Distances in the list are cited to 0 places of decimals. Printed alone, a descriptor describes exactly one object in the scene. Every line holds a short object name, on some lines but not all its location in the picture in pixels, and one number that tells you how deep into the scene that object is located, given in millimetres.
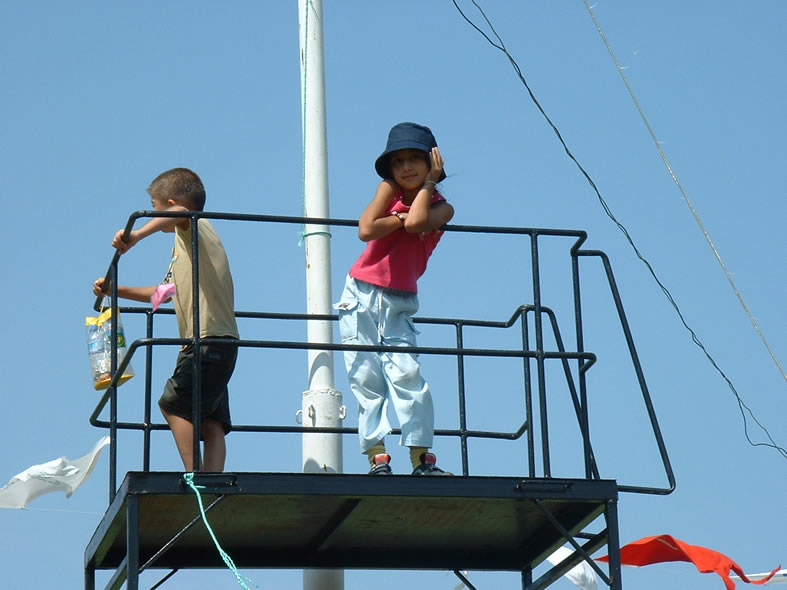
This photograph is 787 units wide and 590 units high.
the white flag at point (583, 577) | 21875
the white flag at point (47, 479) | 20891
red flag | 17453
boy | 15812
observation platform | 15016
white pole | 18312
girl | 15672
